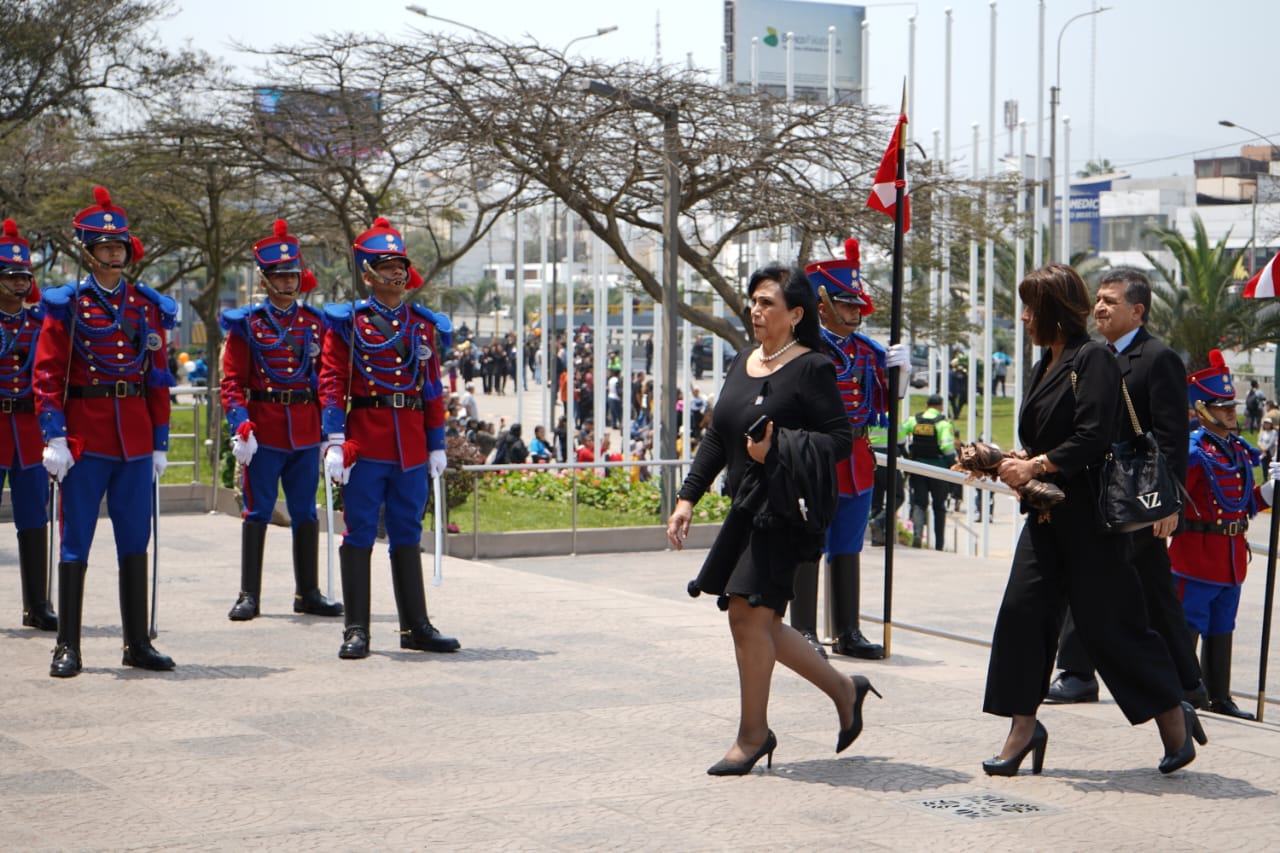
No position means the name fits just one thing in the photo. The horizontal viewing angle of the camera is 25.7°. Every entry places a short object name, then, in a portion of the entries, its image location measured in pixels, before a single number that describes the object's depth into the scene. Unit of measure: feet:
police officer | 100.98
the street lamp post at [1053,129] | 168.20
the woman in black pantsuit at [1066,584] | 33.05
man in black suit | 36.70
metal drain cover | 30.67
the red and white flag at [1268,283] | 43.70
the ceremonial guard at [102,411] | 43.86
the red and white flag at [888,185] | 49.13
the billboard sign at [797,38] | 188.05
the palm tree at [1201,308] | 194.02
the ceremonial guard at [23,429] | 50.08
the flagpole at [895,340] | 47.14
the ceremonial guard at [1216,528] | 45.73
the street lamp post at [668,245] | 97.50
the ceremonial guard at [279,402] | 53.27
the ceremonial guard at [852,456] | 48.42
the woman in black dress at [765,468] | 32.81
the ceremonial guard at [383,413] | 46.76
